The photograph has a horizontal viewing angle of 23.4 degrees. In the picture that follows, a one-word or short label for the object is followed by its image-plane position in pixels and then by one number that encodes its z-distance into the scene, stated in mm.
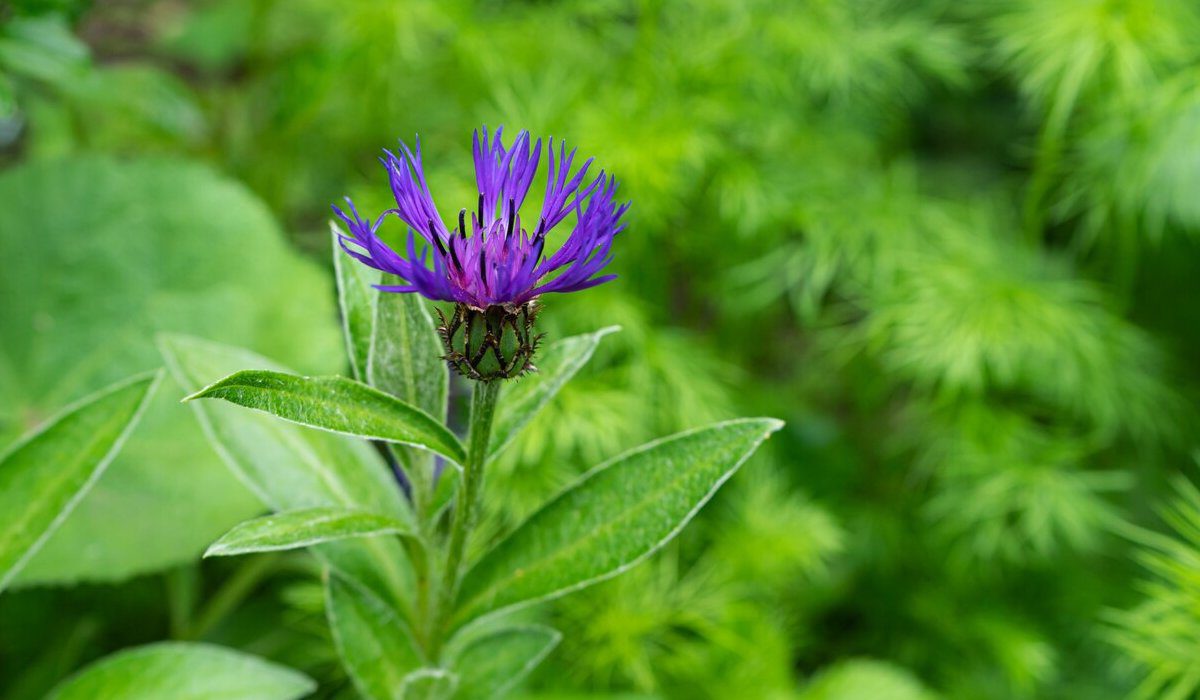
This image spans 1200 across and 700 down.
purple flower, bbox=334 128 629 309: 445
